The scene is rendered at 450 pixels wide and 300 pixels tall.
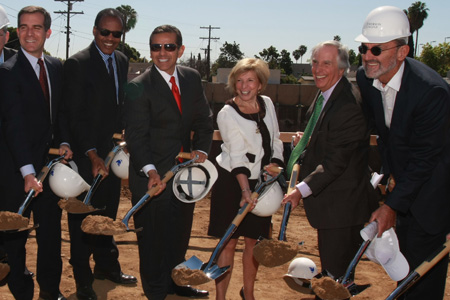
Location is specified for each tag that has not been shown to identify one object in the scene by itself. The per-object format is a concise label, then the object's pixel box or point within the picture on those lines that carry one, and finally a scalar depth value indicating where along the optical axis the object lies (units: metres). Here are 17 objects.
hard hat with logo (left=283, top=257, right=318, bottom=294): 4.57
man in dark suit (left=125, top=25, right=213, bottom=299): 3.91
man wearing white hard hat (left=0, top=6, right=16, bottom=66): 3.88
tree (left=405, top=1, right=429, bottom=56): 68.18
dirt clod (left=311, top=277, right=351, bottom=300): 3.06
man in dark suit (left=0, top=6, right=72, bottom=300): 3.81
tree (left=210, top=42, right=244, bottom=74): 84.88
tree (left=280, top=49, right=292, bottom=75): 87.93
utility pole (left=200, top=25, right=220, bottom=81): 66.38
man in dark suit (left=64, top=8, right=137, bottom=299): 4.32
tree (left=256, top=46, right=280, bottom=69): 85.00
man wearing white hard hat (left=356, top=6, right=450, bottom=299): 3.10
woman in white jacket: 4.04
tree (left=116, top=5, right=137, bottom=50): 80.56
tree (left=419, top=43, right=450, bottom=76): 50.72
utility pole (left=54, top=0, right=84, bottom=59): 48.44
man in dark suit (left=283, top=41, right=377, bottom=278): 3.39
